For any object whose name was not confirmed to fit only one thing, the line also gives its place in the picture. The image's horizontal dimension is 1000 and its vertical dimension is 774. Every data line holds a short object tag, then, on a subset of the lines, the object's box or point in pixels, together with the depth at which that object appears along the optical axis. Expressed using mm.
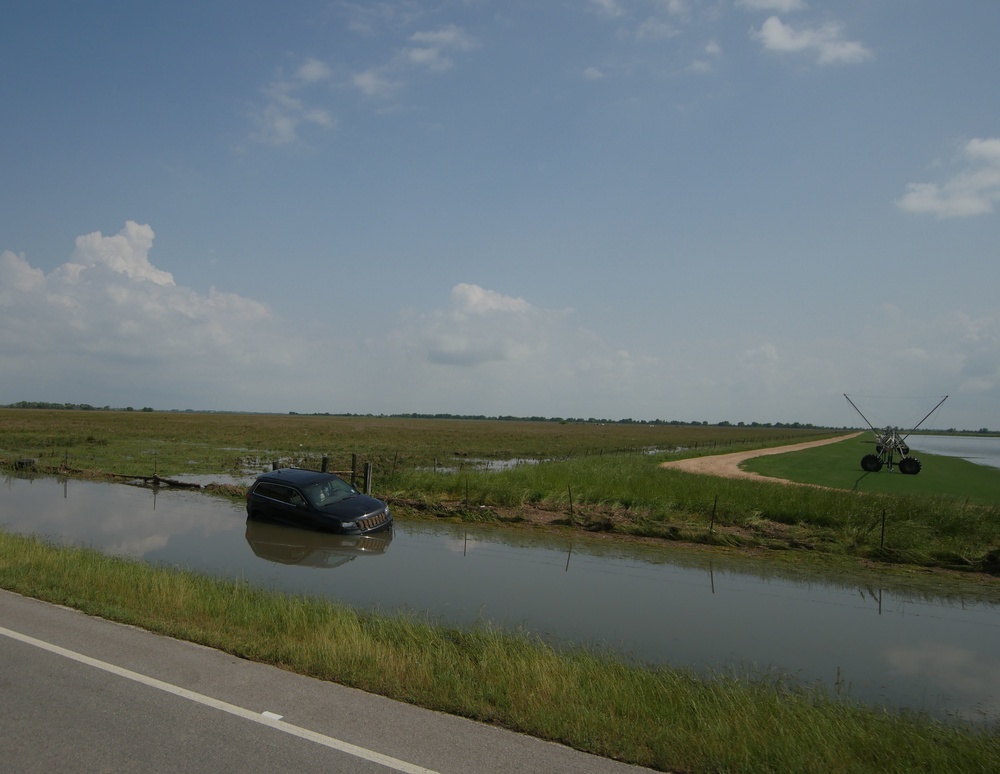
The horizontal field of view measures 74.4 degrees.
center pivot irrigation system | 48531
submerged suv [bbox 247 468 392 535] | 19125
